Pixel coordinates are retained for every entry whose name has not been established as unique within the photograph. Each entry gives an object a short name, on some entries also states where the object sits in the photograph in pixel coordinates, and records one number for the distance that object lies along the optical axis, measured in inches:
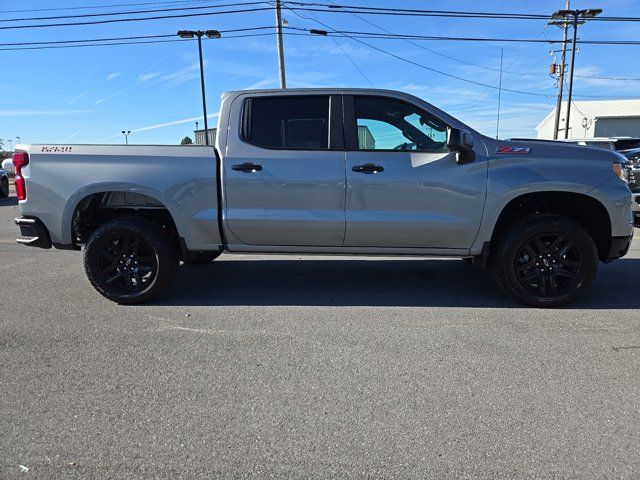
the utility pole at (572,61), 1115.8
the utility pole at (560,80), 1213.1
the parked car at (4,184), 698.2
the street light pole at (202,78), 1049.6
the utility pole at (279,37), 871.7
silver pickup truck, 180.2
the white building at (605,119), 1956.2
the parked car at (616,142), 524.4
